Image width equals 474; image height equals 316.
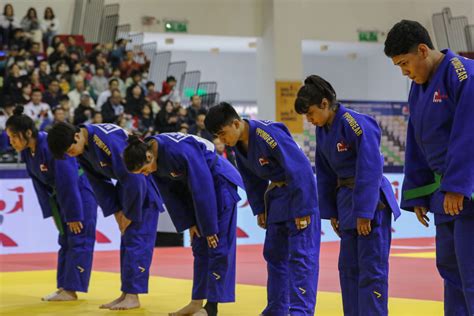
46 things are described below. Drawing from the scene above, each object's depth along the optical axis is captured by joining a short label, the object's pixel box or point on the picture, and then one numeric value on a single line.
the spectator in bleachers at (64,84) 16.92
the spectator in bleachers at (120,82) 18.25
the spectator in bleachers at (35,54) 17.64
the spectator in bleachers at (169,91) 19.88
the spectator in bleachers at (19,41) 17.94
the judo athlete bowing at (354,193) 4.92
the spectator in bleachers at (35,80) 16.32
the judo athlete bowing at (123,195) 6.89
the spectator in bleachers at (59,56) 17.86
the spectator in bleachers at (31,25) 18.66
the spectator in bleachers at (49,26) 19.13
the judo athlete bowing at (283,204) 5.57
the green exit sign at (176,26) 22.06
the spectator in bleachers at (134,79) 18.64
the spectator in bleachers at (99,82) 17.94
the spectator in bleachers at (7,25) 18.03
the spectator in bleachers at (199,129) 15.91
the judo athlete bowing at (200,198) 6.06
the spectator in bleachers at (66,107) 15.46
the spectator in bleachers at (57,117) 14.93
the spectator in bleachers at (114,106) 16.72
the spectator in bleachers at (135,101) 17.67
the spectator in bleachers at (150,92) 19.06
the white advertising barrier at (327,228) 14.09
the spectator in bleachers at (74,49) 18.37
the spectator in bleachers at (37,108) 15.27
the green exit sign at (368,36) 23.52
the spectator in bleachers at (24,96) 15.63
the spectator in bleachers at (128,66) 19.34
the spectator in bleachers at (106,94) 17.20
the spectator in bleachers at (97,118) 15.28
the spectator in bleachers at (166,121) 17.08
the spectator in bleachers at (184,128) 16.17
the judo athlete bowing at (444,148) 3.96
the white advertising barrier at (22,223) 12.34
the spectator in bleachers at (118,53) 19.50
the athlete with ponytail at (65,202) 7.47
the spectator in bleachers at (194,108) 18.45
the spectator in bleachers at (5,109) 14.52
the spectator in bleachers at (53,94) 16.23
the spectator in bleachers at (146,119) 17.39
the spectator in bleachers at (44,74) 16.84
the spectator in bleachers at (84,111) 15.51
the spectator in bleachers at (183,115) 17.88
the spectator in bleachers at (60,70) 17.31
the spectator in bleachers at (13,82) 15.88
